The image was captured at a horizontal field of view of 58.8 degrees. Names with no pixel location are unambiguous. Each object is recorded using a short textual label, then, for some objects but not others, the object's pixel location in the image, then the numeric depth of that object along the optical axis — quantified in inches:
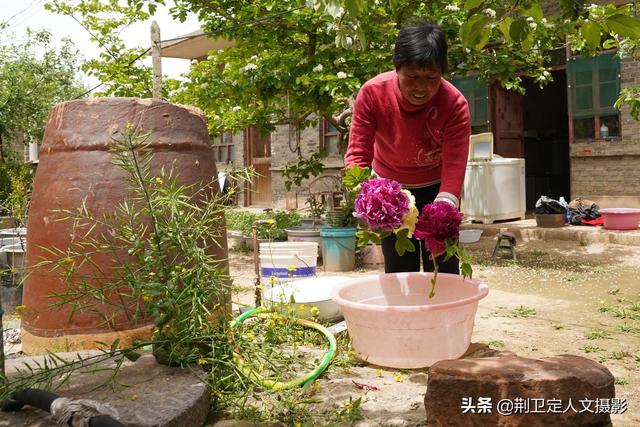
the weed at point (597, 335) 130.8
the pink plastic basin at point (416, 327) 95.4
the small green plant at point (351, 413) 81.5
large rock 69.2
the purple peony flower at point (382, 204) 88.8
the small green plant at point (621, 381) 99.4
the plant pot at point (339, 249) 239.6
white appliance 345.4
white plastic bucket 160.9
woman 93.8
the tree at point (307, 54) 229.3
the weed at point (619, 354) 114.9
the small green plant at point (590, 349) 120.7
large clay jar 97.7
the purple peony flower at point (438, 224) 90.2
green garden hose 83.2
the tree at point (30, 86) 569.3
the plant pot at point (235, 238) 310.2
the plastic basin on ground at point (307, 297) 122.3
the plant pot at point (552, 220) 311.3
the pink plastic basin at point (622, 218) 289.3
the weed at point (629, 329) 135.6
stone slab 66.4
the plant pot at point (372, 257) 247.8
